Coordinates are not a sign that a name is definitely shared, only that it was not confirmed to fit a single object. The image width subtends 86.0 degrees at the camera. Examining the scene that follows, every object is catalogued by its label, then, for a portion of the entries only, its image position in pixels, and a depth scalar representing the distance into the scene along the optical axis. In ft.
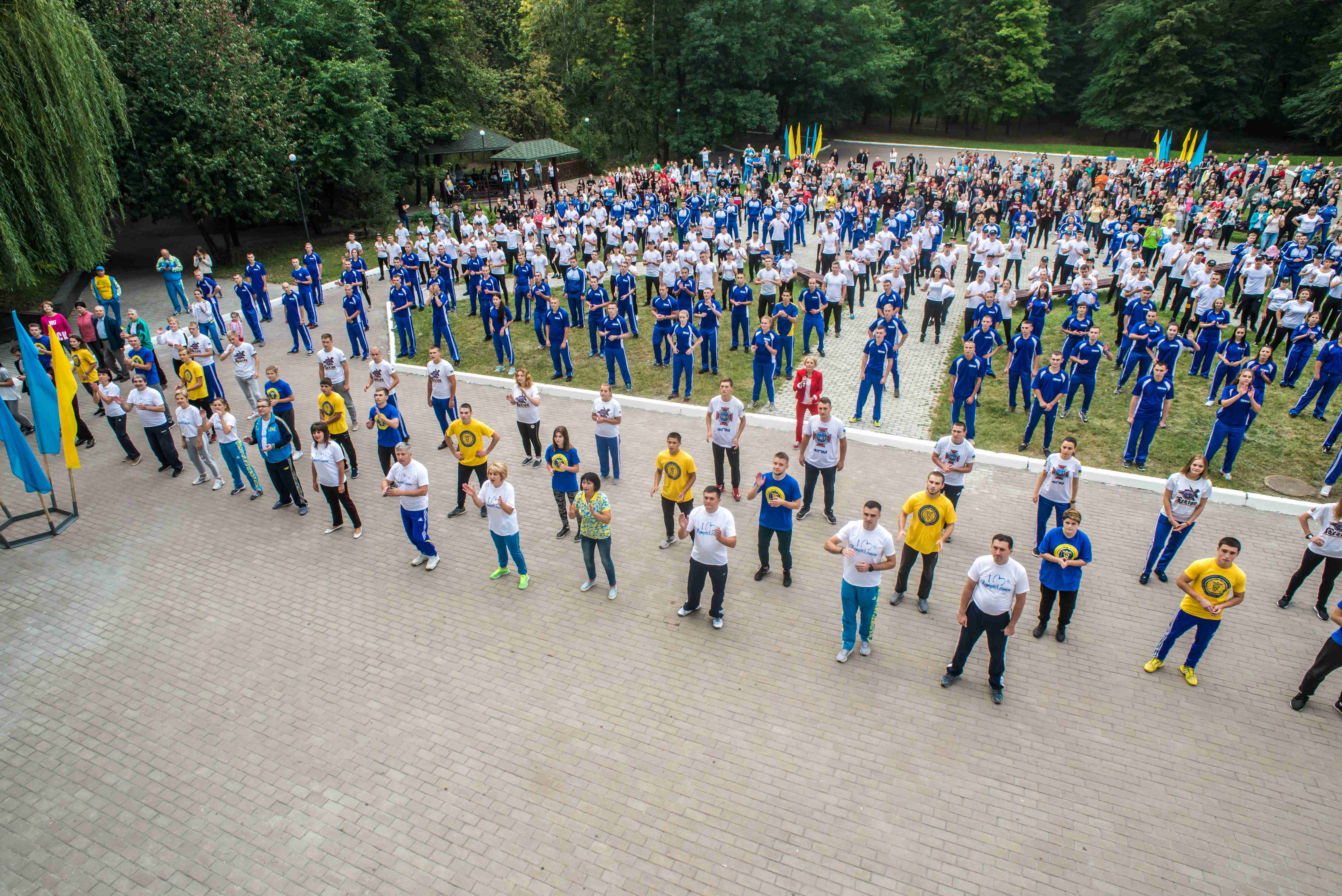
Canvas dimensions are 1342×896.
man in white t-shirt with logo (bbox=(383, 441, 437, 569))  27.02
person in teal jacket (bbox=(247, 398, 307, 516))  31.55
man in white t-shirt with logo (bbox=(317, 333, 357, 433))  37.55
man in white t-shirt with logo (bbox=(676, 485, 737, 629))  22.90
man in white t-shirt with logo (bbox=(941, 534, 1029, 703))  20.13
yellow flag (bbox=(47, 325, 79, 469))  32.22
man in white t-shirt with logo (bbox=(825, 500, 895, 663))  21.49
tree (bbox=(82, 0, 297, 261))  68.44
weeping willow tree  49.21
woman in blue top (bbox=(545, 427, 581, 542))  27.84
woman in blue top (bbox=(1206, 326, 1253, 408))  36.19
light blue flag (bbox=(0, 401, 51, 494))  30.76
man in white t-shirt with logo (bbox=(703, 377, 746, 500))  30.30
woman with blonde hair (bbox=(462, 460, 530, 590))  24.97
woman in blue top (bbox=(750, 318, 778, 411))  38.06
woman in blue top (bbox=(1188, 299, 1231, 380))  41.06
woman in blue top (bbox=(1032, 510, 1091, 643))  22.16
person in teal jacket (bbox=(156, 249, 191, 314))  62.13
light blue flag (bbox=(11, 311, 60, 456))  31.37
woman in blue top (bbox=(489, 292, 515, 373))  49.01
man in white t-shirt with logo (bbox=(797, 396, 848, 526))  28.43
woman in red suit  34.71
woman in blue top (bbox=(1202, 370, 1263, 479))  30.55
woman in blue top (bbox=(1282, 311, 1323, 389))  39.37
